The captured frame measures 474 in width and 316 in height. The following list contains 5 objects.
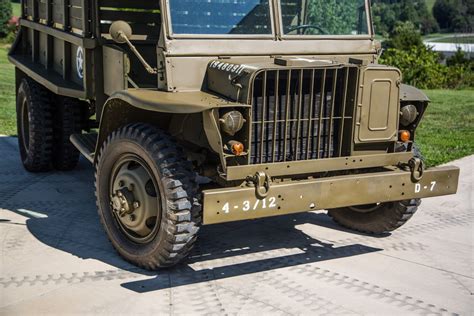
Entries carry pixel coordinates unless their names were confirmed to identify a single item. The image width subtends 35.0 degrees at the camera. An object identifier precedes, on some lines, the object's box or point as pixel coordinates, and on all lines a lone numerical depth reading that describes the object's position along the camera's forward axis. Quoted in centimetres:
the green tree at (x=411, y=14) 5847
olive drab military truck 489
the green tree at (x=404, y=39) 4866
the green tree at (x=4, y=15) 3831
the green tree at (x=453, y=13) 7862
